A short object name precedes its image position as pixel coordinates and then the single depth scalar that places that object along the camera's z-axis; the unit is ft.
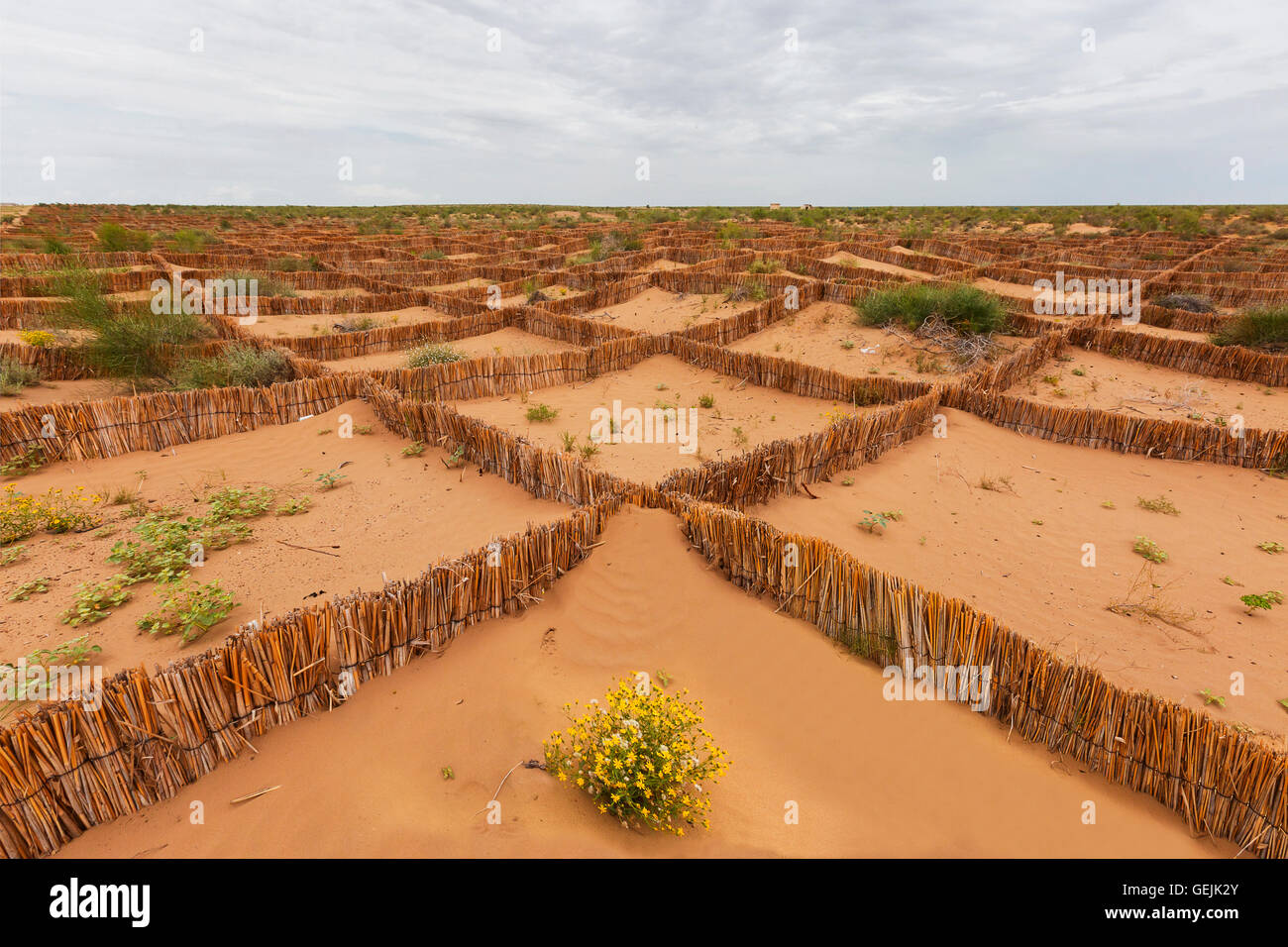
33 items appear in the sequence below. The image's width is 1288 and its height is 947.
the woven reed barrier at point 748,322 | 38.81
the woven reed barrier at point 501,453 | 17.67
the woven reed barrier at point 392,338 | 34.83
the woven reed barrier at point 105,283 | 45.44
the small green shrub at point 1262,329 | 37.37
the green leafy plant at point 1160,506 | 20.10
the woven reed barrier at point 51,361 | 29.53
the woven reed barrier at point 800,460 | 17.46
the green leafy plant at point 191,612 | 12.74
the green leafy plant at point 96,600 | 13.30
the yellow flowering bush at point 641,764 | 8.80
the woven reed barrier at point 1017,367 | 29.14
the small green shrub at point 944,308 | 38.42
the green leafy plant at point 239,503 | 18.01
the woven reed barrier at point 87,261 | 57.06
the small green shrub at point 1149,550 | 17.37
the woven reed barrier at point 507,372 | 27.68
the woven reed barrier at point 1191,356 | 32.86
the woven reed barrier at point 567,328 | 38.29
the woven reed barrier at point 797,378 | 28.22
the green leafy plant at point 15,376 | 27.68
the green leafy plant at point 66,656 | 11.94
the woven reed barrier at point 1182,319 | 42.50
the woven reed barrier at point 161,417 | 20.84
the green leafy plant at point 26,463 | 20.20
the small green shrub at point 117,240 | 69.00
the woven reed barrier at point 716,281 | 49.16
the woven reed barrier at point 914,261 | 57.52
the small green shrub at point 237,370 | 29.04
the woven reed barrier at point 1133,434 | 22.61
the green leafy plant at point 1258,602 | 15.10
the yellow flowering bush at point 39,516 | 16.57
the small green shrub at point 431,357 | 33.91
